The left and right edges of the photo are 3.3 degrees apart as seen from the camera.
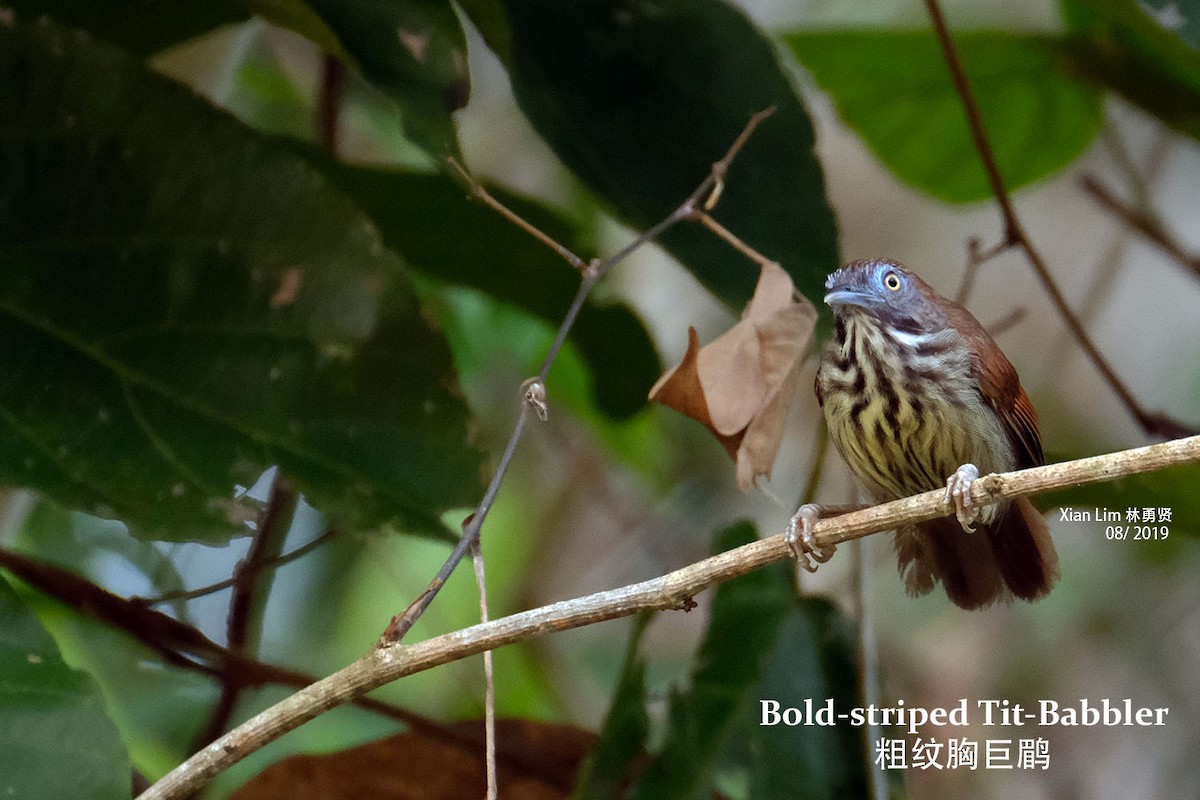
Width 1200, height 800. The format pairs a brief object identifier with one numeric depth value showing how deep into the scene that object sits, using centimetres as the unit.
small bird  478
